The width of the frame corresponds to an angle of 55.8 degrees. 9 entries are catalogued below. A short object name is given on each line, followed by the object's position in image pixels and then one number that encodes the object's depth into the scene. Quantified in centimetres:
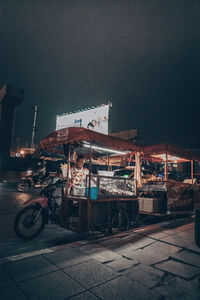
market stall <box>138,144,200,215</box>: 791
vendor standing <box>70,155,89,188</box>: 636
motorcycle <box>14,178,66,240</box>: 501
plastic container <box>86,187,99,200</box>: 536
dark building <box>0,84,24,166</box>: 3288
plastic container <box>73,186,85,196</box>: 615
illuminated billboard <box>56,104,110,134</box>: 2294
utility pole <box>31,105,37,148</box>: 5014
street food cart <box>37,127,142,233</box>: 528
